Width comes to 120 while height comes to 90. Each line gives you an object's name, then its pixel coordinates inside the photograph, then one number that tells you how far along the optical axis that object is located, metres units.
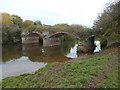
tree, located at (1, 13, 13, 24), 30.06
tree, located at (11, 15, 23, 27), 35.19
